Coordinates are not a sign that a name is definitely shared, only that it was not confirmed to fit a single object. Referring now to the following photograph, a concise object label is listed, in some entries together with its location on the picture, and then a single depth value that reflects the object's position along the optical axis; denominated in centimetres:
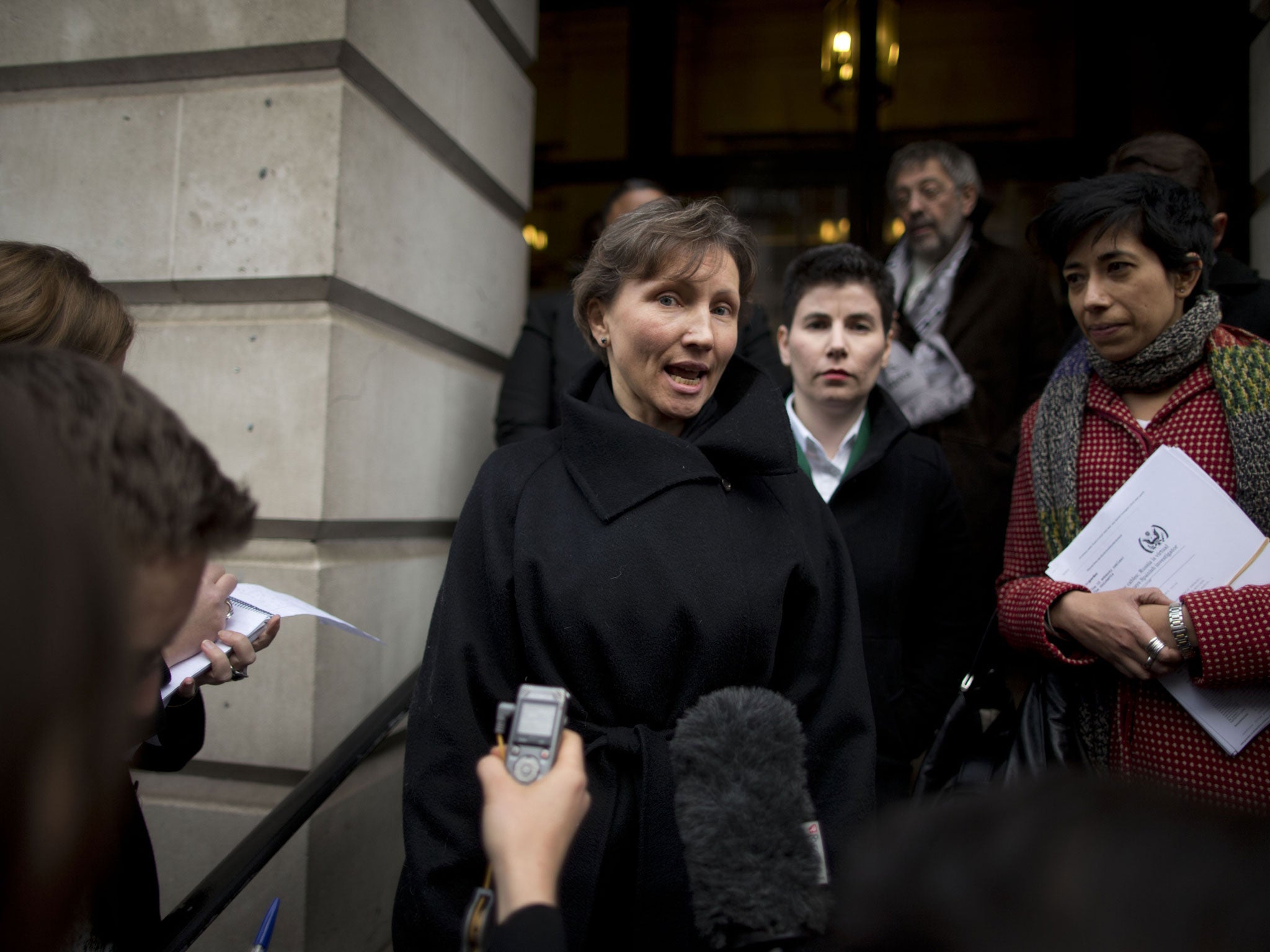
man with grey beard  352
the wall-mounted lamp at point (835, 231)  589
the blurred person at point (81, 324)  168
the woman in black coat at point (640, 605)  178
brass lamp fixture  568
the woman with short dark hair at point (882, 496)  275
